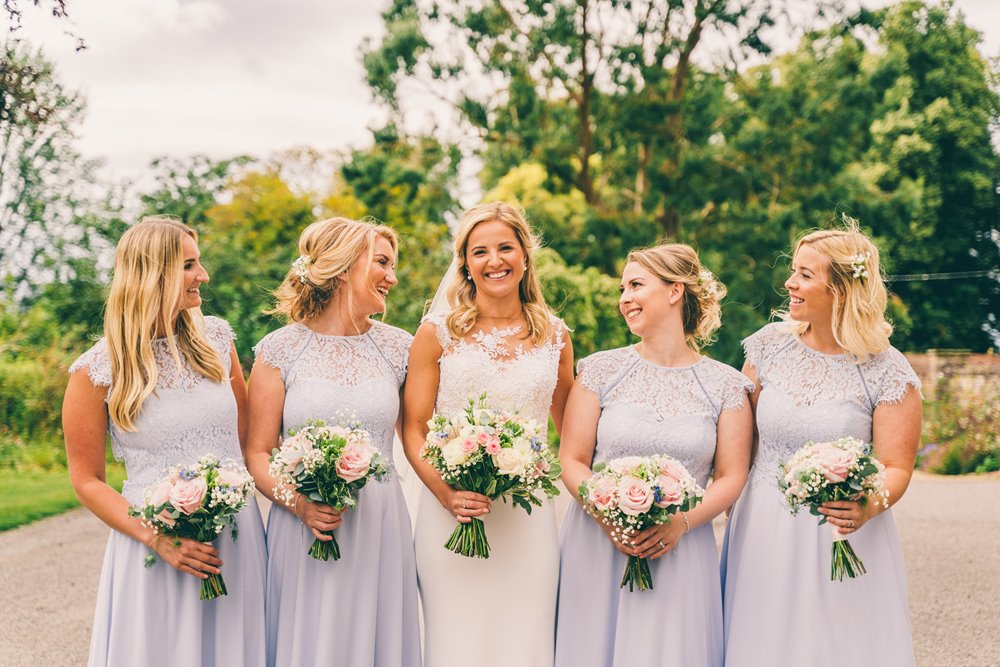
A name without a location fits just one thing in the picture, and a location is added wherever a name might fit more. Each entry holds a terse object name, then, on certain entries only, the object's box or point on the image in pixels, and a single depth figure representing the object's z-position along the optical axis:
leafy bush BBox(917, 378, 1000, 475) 19.20
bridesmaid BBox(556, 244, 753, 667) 4.71
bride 4.89
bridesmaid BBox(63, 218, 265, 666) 4.25
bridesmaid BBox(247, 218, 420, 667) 4.62
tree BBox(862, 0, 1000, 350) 29.36
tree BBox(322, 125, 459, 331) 20.95
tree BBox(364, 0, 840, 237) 20.56
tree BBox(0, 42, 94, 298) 19.73
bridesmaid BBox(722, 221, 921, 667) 4.63
